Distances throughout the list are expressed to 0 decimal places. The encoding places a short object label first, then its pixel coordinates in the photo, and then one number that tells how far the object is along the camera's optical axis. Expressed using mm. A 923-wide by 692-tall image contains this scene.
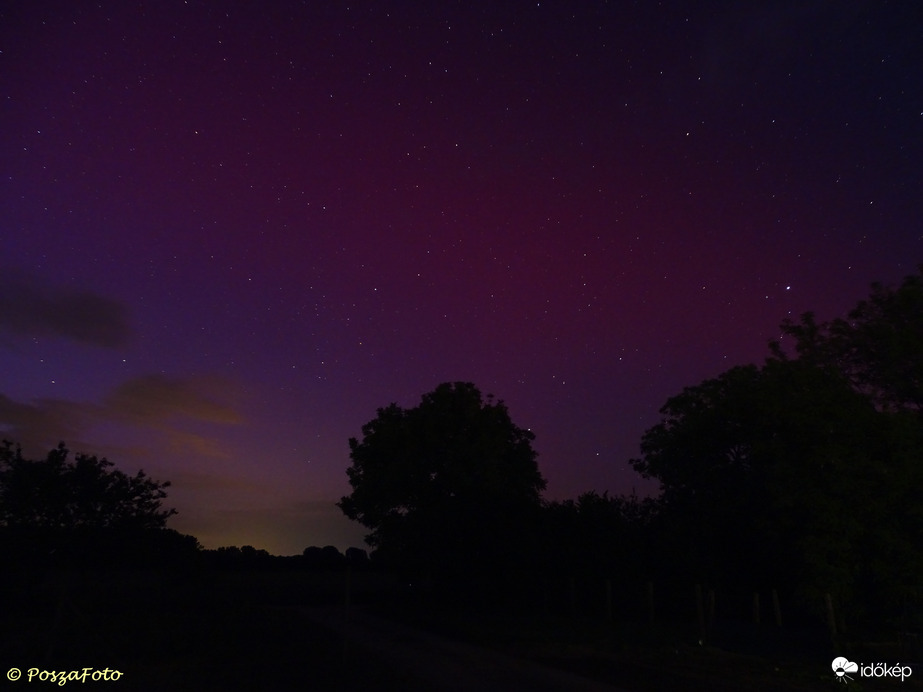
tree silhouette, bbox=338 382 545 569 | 46844
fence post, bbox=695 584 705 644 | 23125
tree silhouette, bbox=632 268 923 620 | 26578
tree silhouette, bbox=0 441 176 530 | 31656
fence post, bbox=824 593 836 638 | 19267
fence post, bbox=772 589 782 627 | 26742
